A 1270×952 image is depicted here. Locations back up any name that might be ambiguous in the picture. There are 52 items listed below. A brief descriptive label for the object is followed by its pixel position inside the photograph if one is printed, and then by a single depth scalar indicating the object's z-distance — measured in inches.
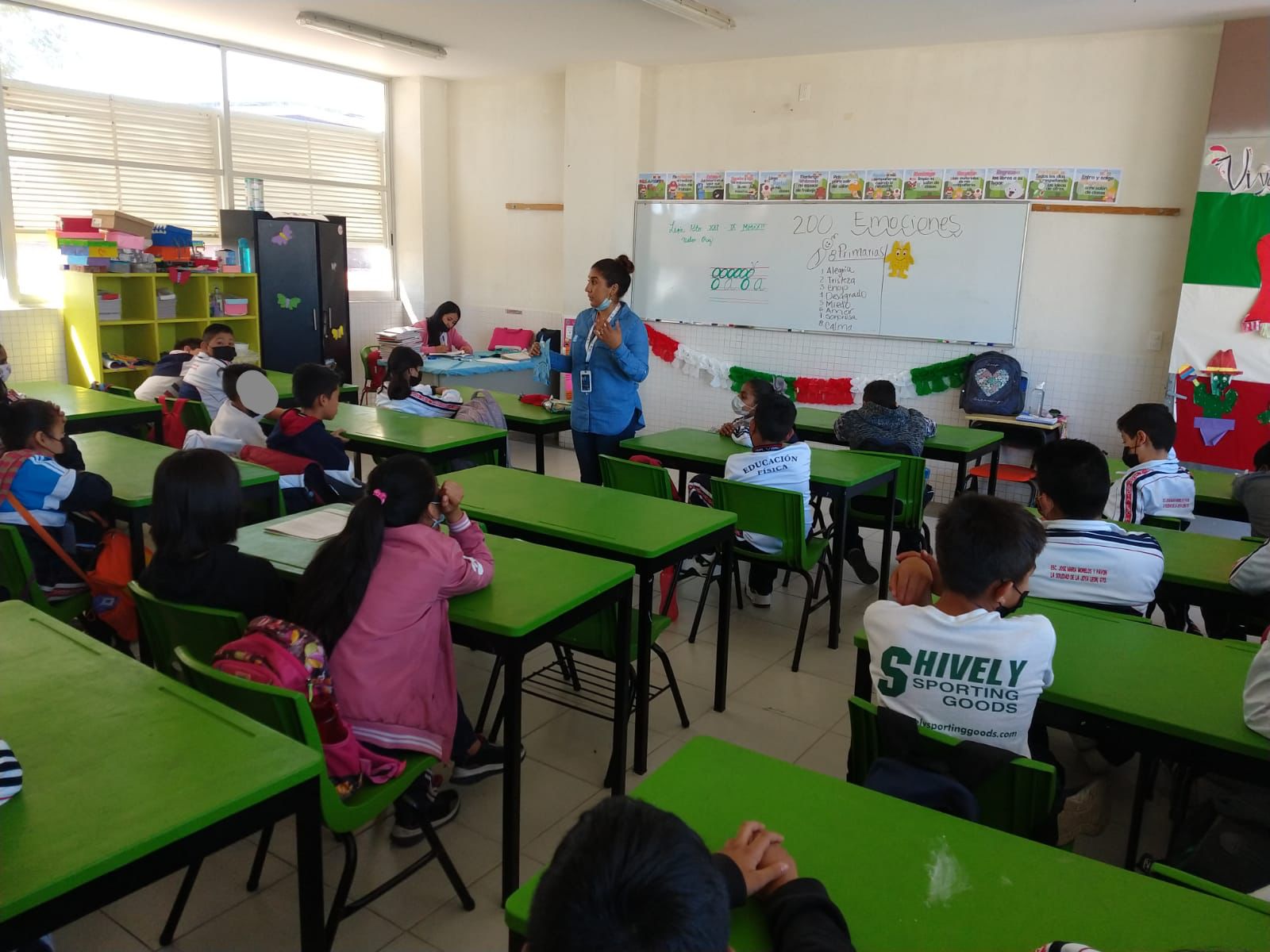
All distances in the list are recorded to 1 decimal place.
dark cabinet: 273.0
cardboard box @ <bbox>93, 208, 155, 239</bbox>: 234.5
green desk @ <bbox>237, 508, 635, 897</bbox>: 79.3
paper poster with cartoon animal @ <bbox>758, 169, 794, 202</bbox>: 258.2
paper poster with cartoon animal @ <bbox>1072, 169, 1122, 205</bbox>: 215.0
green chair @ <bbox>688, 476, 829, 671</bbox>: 133.5
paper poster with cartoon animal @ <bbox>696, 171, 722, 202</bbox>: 270.2
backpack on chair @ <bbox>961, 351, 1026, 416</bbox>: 226.8
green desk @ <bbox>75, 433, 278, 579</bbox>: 113.2
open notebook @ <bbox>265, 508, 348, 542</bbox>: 99.7
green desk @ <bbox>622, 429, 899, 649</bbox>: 142.6
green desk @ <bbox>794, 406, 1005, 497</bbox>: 173.8
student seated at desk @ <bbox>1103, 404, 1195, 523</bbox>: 132.0
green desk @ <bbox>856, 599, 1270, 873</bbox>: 64.8
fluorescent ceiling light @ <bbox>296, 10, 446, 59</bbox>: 235.0
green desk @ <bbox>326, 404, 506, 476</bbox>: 153.2
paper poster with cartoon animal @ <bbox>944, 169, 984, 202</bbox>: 231.1
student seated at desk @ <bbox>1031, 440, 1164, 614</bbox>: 94.2
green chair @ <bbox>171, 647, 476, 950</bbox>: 63.1
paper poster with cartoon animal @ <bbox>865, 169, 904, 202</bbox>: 241.4
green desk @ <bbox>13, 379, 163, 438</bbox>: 164.4
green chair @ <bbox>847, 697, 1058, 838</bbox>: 58.5
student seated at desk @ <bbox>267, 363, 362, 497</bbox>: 140.3
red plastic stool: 216.7
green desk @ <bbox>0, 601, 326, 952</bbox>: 44.1
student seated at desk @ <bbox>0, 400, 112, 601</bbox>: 108.3
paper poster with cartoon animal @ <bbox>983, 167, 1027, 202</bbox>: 226.1
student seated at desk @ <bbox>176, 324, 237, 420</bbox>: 184.9
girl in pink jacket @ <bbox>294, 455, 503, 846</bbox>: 76.4
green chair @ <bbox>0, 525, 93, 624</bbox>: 101.9
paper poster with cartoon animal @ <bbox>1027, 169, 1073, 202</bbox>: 220.7
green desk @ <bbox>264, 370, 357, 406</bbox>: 199.2
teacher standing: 165.0
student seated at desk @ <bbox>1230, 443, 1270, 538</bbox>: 126.3
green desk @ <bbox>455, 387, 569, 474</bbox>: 184.1
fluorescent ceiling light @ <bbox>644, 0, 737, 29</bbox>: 199.6
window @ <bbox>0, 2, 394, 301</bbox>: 234.8
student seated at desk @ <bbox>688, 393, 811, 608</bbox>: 140.8
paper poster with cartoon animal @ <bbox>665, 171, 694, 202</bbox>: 275.9
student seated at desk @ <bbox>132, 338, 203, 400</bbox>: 189.8
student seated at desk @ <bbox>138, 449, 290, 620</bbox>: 80.2
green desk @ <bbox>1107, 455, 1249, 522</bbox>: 137.8
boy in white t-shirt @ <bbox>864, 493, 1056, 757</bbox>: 67.3
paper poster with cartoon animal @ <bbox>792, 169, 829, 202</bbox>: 252.1
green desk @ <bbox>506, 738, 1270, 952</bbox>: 42.1
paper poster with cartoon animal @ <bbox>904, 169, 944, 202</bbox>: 236.2
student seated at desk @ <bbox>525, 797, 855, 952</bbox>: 28.5
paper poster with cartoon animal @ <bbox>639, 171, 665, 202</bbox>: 280.8
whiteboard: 232.8
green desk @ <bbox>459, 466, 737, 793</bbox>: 101.8
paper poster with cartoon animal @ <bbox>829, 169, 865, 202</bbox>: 246.5
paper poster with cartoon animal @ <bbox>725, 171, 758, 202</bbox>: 264.1
